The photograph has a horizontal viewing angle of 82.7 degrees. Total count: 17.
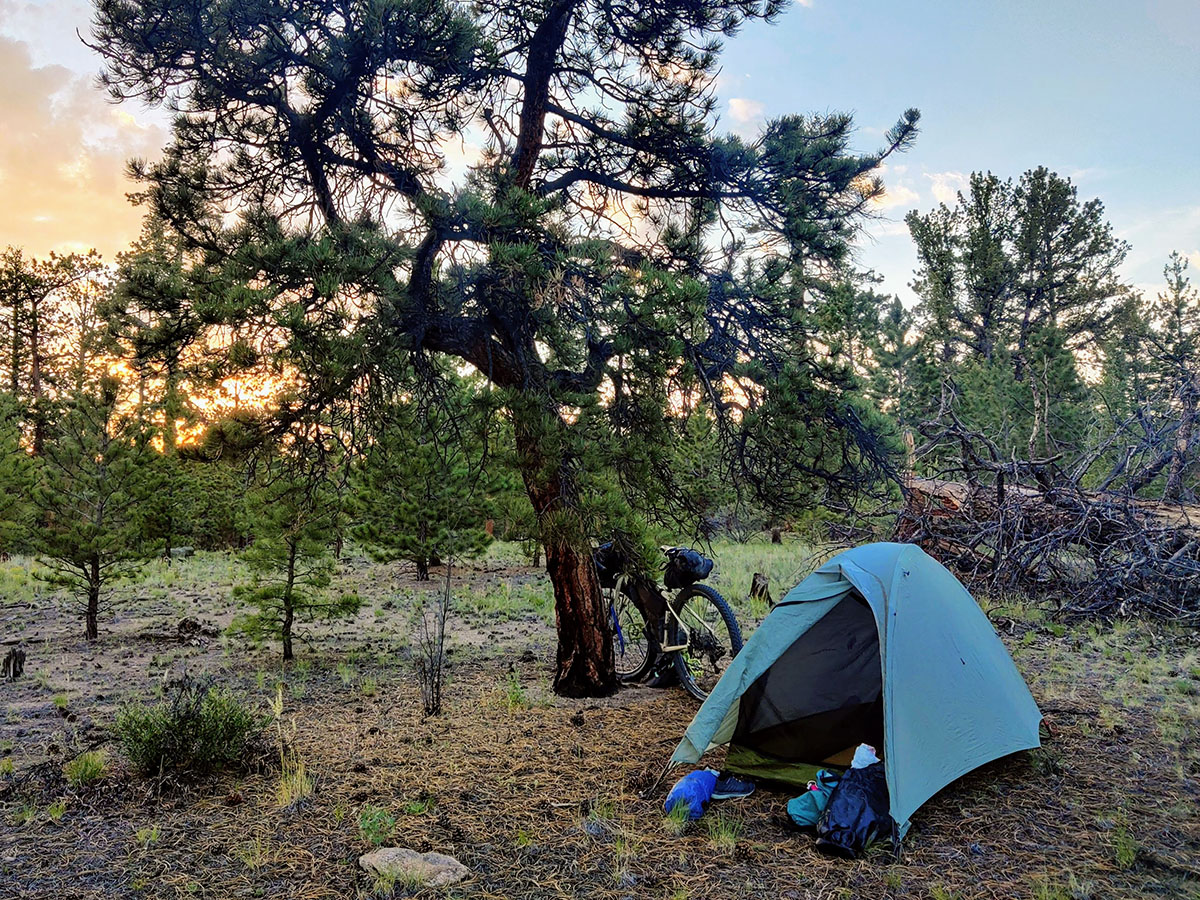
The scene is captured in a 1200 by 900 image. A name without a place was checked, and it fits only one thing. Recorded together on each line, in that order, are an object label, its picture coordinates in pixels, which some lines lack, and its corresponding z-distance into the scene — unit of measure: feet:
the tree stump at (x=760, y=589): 32.17
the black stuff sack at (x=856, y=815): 10.90
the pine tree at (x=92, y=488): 27.35
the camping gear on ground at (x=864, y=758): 12.00
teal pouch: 11.75
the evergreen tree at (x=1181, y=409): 25.10
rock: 10.00
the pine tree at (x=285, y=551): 22.58
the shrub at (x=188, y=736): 13.65
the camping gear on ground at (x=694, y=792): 12.20
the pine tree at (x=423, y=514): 39.97
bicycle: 19.74
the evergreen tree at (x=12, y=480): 47.09
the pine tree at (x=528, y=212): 13.30
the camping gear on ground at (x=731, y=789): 12.98
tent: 12.29
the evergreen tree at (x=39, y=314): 75.87
